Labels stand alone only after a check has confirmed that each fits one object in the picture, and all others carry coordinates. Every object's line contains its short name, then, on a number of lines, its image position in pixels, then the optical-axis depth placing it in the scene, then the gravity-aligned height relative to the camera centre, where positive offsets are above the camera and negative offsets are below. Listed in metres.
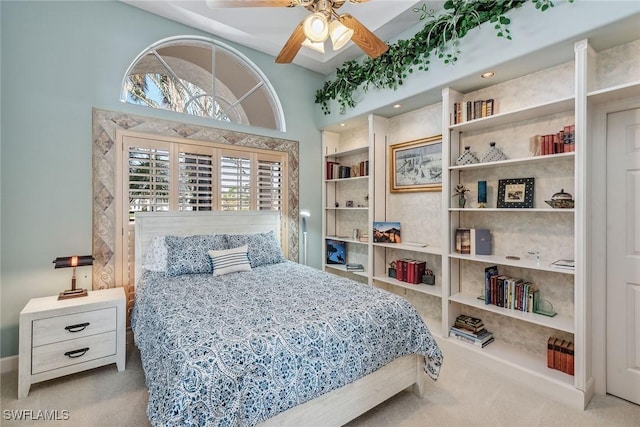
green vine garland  2.33 +1.59
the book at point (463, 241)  2.80 -0.27
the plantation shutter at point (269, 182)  3.75 +0.39
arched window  3.08 +1.49
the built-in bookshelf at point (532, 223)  2.05 -0.09
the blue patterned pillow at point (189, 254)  2.75 -0.40
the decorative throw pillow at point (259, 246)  3.15 -0.38
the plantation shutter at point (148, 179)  2.92 +0.33
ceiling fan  1.89 +1.25
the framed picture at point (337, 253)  4.29 -0.59
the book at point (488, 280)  2.63 -0.61
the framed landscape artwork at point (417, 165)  3.24 +0.55
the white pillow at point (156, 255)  2.88 -0.42
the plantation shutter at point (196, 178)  3.20 +0.38
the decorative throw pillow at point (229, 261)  2.81 -0.47
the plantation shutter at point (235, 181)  3.46 +0.38
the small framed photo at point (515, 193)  2.51 +0.17
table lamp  2.42 -0.43
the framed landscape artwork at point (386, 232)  3.49 -0.23
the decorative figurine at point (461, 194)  2.85 +0.18
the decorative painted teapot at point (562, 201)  2.15 +0.09
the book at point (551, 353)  2.29 -1.10
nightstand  2.12 -0.94
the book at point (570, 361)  2.18 -1.10
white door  2.10 -0.30
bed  1.33 -0.72
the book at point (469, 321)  2.81 -1.05
